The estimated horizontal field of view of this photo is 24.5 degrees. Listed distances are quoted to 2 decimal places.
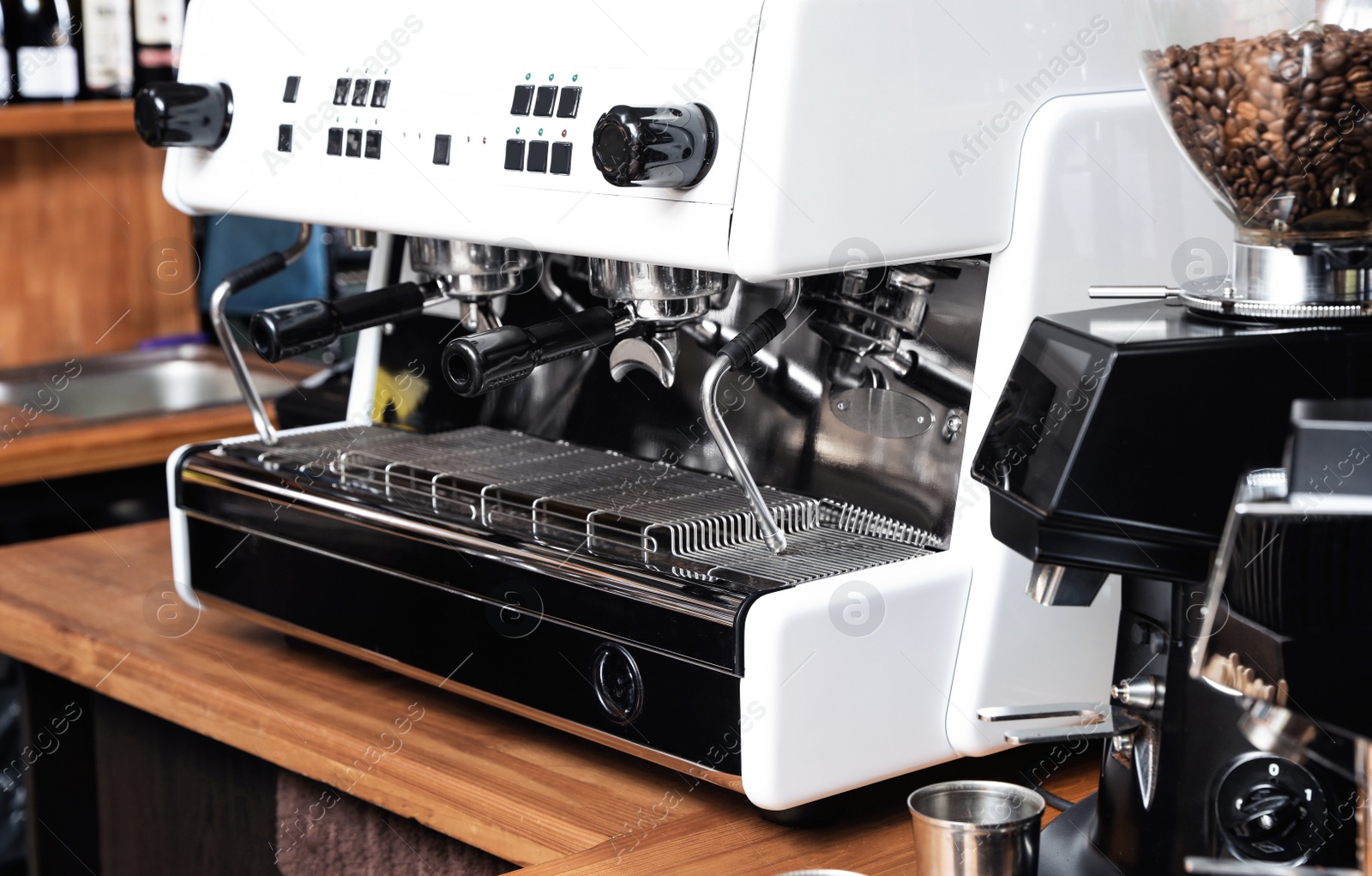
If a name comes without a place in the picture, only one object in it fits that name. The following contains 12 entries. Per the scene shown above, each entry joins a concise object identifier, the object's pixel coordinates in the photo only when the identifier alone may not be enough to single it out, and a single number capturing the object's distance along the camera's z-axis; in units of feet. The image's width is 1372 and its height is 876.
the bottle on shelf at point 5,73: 9.95
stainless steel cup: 4.57
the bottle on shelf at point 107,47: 10.61
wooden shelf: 9.91
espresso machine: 4.81
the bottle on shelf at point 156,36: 10.90
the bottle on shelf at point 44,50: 10.11
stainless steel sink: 10.19
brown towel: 5.39
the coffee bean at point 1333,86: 4.31
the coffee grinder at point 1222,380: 4.35
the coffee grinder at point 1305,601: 4.13
